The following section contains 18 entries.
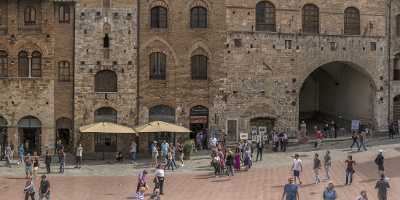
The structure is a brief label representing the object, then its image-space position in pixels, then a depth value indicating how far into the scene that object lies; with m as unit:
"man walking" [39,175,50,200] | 24.67
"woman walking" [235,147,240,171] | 33.41
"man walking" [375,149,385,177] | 30.05
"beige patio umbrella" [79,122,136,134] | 37.09
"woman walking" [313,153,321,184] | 29.52
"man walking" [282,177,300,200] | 22.78
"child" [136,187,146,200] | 24.44
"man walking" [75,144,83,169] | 36.03
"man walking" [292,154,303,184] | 29.34
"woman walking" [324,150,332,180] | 30.17
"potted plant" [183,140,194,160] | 37.44
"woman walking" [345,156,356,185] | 28.89
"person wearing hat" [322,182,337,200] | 21.75
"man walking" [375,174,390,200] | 23.62
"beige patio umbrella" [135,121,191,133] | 37.34
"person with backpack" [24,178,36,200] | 25.24
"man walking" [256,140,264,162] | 36.84
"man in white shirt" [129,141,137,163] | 38.22
